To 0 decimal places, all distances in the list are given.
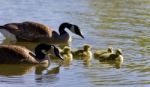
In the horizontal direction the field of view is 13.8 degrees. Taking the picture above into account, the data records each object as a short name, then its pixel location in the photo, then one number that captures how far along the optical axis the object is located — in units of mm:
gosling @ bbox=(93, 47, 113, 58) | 14917
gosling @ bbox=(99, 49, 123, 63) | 14680
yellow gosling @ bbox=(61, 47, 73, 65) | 14514
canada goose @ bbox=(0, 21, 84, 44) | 17656
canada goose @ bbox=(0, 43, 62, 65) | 14086
